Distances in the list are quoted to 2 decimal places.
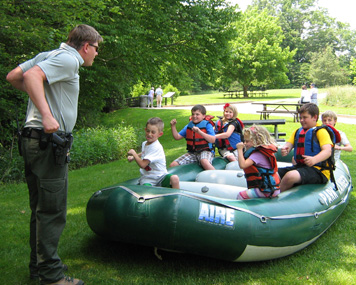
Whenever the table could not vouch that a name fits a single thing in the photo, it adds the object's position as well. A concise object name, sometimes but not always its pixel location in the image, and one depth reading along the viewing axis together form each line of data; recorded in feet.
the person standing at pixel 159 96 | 82.78
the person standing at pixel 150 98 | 81.93
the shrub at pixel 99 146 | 30.25
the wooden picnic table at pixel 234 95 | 121.70
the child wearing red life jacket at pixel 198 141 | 19.83
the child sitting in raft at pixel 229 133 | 21.26
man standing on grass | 9.07
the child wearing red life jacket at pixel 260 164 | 13.47
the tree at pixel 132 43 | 26.84
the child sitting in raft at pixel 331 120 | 18.80
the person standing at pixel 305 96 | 55.72
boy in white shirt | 14.14
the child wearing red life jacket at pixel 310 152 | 14.99
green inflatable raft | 11.19
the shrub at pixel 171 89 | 99.39
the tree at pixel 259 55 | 117.08
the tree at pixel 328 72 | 141.69
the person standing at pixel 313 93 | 55.98
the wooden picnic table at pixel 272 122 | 29.68
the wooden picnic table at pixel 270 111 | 47.89
